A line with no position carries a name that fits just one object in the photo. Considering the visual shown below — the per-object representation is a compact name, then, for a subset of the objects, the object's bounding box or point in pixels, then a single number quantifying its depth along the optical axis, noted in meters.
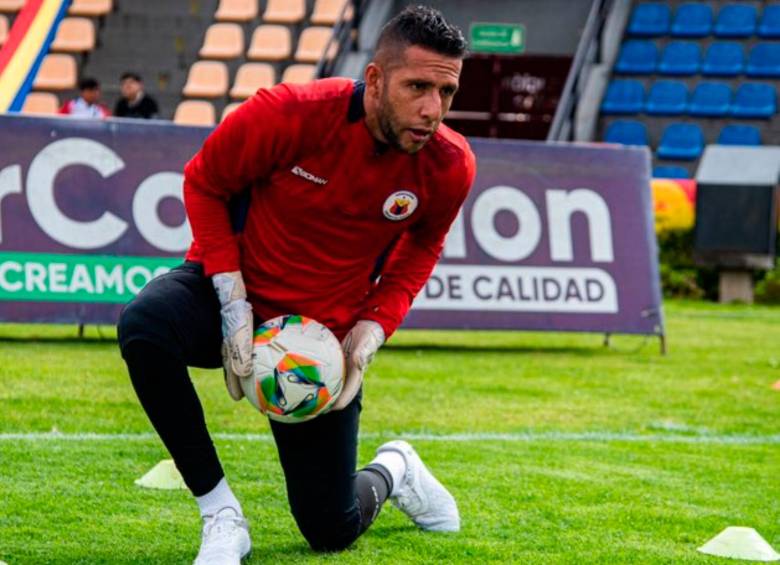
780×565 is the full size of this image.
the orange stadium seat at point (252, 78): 21.59
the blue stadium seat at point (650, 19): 22.81
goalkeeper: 4.26
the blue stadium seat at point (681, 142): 21.39
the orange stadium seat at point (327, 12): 22.81
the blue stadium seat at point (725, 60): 22.14
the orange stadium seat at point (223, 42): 22.39
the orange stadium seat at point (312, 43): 22.08
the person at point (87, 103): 16.50
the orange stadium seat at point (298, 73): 21.44
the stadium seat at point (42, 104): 21.72
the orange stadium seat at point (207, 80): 21.67
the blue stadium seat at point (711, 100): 21.88
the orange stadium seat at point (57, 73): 22.30
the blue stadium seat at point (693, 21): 22.61
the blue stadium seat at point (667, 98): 22.05
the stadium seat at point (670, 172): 21.00
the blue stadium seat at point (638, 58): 22.48
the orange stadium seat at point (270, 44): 22.28
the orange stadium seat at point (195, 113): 20.95
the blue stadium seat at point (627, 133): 21.70
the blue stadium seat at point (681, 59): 22.36
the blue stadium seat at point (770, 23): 22.27
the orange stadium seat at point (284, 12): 22.91
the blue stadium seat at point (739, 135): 21.33
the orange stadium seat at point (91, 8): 23.25
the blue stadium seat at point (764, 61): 21.98
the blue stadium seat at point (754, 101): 21.61
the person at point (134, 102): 16.47
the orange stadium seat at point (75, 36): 22.73
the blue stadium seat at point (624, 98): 22.08
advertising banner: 9.98
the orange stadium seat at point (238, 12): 23.06
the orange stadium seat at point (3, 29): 22.52
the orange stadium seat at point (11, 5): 23.16
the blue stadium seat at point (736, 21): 22.38
